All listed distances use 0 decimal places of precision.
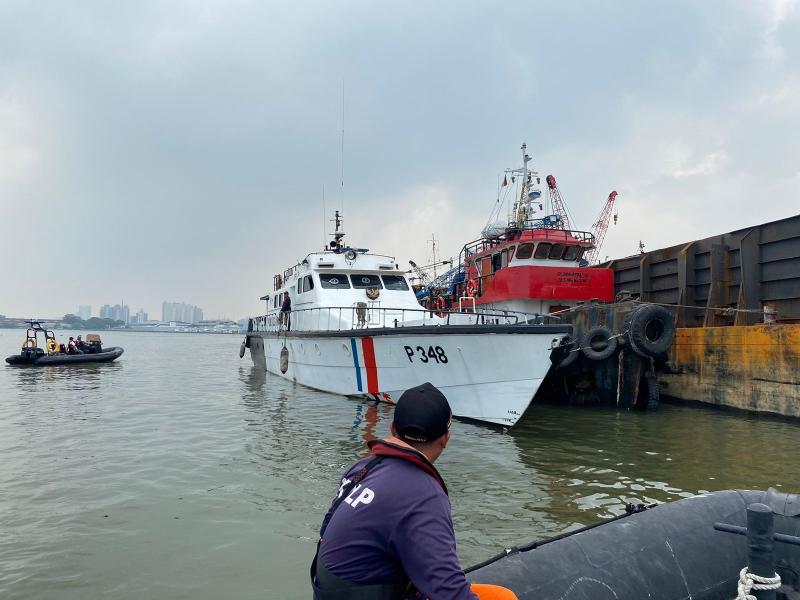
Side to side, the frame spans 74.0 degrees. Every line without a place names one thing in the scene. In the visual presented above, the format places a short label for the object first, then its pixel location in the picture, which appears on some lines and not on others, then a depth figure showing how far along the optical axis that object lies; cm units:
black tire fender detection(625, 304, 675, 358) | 1248
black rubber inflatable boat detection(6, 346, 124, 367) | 2383
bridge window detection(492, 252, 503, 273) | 1916
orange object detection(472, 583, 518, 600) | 202
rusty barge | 1146
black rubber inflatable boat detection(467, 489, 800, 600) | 285
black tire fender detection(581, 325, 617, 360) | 1270
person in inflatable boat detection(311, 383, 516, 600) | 172
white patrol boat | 990
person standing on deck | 1758
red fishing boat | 1681
